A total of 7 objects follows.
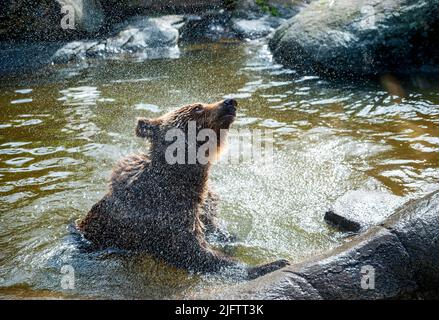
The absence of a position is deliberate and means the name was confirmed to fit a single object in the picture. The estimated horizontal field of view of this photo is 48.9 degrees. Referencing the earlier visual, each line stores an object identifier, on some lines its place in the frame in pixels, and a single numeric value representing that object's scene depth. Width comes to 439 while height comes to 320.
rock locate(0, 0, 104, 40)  12.19
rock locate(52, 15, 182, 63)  12.22
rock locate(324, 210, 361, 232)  4.78
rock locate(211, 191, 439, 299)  3.29
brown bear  4.43
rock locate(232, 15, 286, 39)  13.72
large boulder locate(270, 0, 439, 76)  9.55
